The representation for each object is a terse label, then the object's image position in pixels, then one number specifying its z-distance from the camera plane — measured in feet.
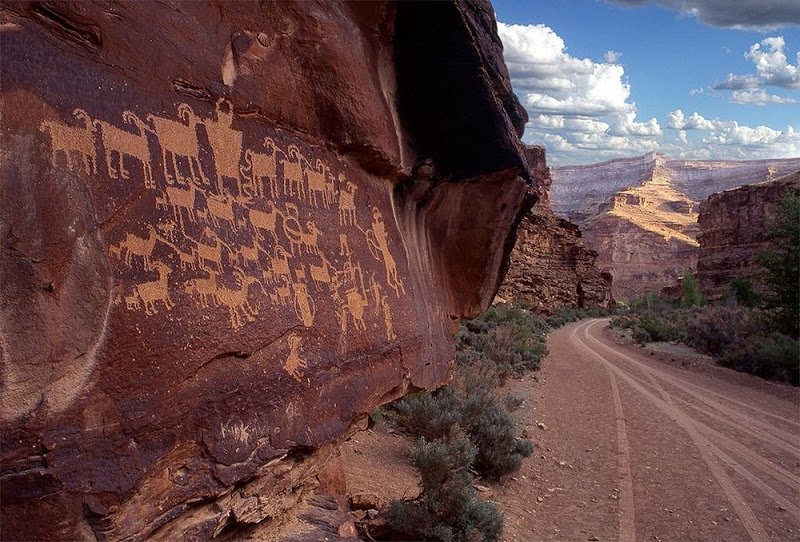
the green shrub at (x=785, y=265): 53.36
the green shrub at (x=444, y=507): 16.58
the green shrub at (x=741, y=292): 101.04
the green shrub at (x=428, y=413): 23.99
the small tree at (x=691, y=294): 122.11
